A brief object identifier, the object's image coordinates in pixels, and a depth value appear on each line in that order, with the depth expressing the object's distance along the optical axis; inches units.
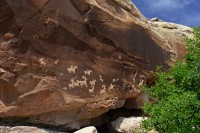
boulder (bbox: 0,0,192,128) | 317.5
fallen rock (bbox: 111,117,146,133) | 371.4
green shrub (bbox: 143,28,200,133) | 246.3
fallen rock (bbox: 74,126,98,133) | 337.5
